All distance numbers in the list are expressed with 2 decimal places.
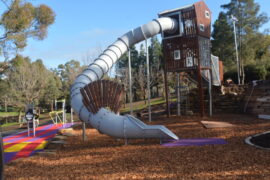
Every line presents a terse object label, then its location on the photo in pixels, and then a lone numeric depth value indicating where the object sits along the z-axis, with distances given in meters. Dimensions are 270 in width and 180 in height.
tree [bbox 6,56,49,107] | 25.22
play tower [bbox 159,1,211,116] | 13.16
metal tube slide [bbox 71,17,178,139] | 6.27
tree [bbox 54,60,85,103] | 30.85
